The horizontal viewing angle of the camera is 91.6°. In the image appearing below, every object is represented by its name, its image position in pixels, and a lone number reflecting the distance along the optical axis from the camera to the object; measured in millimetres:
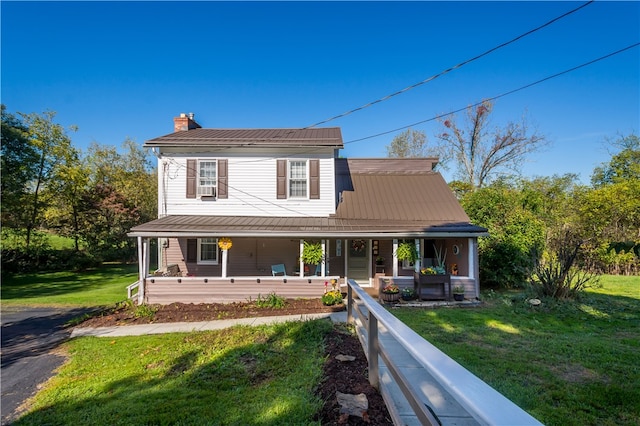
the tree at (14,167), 15539
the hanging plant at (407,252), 10039
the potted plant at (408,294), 9586
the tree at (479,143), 23531
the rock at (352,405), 2764
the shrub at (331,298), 9156
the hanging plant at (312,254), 10078
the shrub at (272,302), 9203
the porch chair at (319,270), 11223
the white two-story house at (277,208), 11297
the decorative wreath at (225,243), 9984
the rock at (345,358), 4222
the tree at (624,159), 24266
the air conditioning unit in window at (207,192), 11732
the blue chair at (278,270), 11561
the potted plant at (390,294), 9312
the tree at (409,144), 30891
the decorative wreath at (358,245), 12281
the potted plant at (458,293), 9688
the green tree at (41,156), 17609
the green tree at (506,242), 11328
